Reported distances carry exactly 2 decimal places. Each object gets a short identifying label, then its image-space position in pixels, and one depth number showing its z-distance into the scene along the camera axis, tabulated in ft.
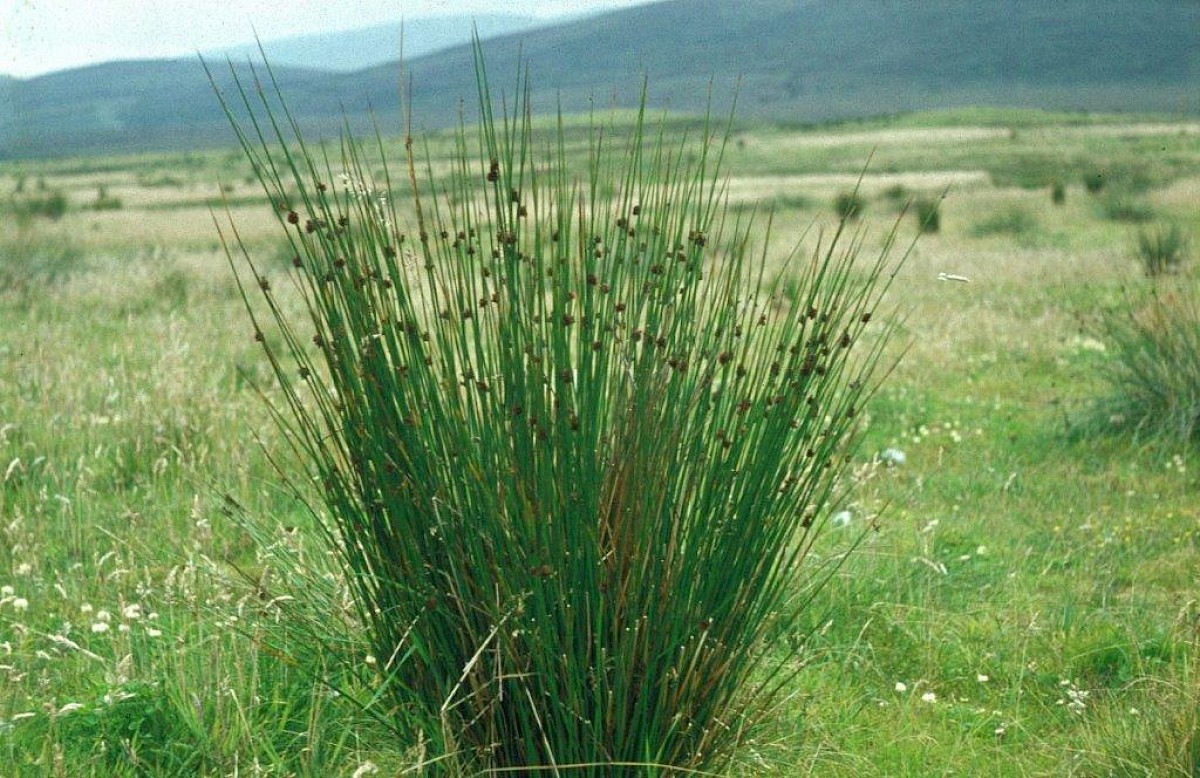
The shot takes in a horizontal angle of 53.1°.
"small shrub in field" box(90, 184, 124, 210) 106.36
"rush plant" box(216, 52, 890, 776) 8.68
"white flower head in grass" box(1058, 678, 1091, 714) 11.19
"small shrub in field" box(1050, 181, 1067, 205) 83.30
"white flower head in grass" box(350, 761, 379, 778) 7.84
